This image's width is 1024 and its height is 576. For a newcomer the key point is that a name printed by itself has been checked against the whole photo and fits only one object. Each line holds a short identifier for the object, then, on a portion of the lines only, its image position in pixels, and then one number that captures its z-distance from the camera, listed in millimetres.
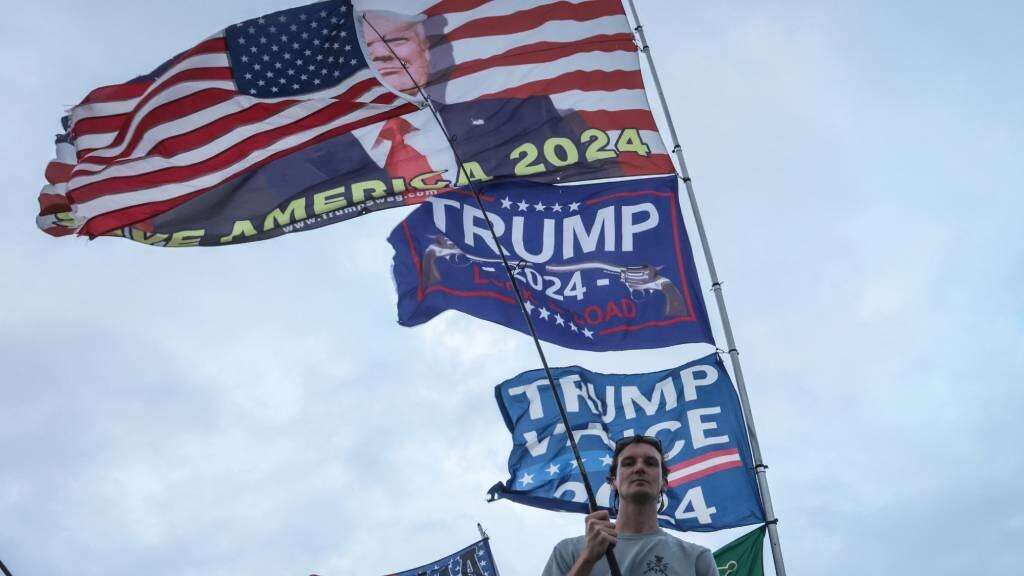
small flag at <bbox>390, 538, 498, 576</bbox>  17609
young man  4227
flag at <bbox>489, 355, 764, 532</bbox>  8477
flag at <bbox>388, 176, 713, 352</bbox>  9398
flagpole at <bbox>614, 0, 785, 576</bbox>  8109
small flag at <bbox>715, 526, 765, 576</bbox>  8102
